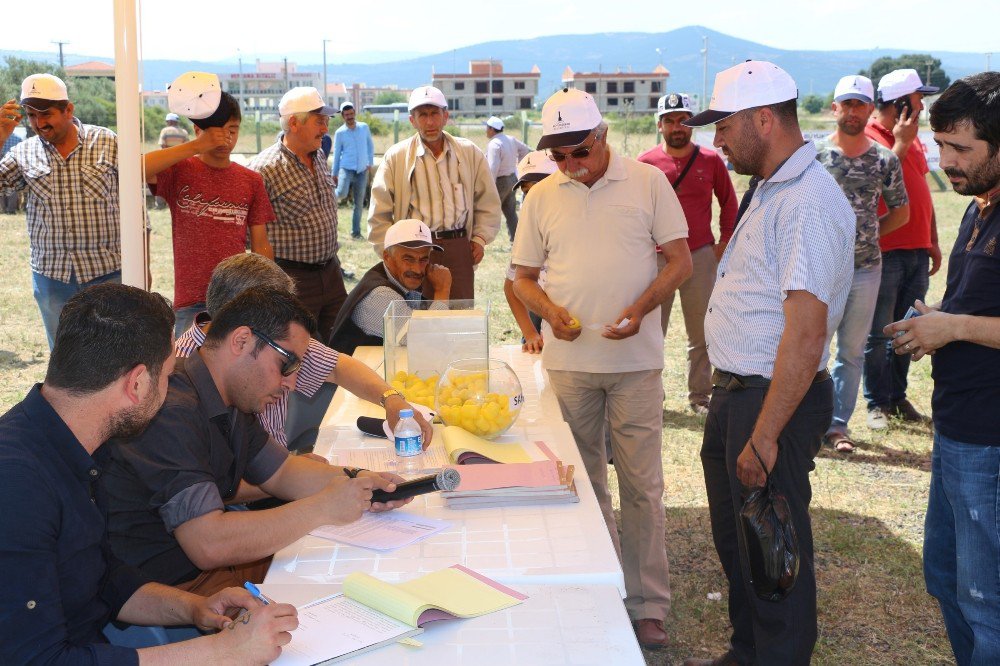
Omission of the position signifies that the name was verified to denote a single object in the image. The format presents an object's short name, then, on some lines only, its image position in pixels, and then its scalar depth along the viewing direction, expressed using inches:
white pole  123.7
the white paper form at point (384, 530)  83.4
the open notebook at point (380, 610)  65.1
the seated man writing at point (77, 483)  59.3
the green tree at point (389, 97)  2965.8
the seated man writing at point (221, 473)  80.7
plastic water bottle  101.5
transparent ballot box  126.5
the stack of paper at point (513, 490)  91.3
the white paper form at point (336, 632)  64.2
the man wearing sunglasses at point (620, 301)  129.0
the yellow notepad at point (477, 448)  100.7
